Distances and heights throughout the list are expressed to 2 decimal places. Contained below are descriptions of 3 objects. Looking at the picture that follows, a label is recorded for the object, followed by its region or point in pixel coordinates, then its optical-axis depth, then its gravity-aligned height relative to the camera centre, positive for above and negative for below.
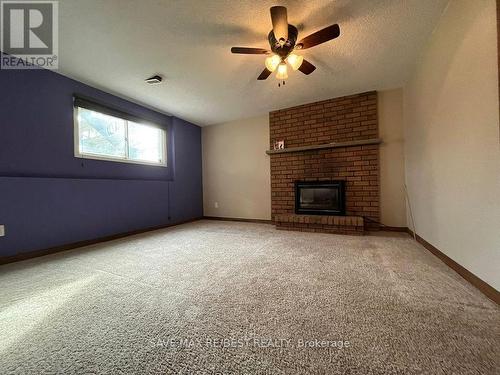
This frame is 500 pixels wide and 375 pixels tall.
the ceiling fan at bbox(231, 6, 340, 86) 1.61 +1.37
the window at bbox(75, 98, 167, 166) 2.89 +0.94
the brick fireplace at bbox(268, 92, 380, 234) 3.38 +0.56
